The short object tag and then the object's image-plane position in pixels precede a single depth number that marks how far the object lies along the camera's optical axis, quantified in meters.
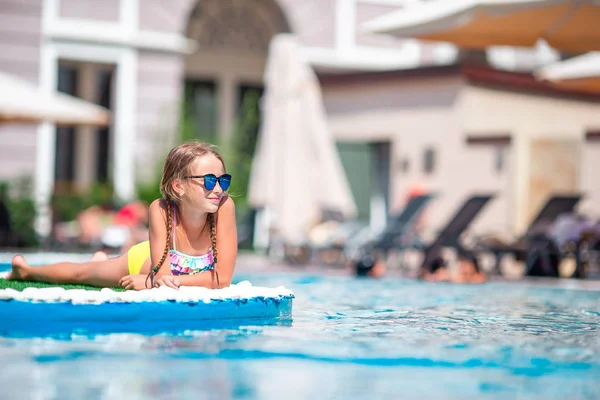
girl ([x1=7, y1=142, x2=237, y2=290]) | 5.64
